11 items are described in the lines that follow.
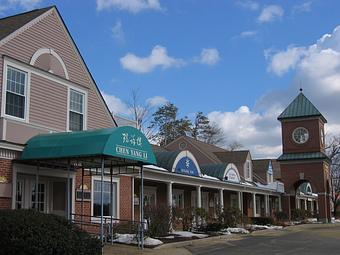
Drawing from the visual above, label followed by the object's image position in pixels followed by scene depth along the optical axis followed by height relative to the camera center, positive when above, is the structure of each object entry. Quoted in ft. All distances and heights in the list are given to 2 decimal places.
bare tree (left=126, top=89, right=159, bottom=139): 195.80 +33.85
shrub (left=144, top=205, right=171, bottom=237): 73.87 -0.91
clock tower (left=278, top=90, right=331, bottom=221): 171.16 +18.25
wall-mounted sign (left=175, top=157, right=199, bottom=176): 96.43 +8.40
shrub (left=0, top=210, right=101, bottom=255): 40.04 -1.66
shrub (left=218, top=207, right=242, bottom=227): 97.29 -0.77
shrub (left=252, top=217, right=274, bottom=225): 129.08 -2.25
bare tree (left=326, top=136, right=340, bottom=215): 248.93 +19.10
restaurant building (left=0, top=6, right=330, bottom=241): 55.67 +8.18
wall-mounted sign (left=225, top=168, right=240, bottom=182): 121.88 +8.38
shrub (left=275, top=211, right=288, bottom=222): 147.13 -1.29
